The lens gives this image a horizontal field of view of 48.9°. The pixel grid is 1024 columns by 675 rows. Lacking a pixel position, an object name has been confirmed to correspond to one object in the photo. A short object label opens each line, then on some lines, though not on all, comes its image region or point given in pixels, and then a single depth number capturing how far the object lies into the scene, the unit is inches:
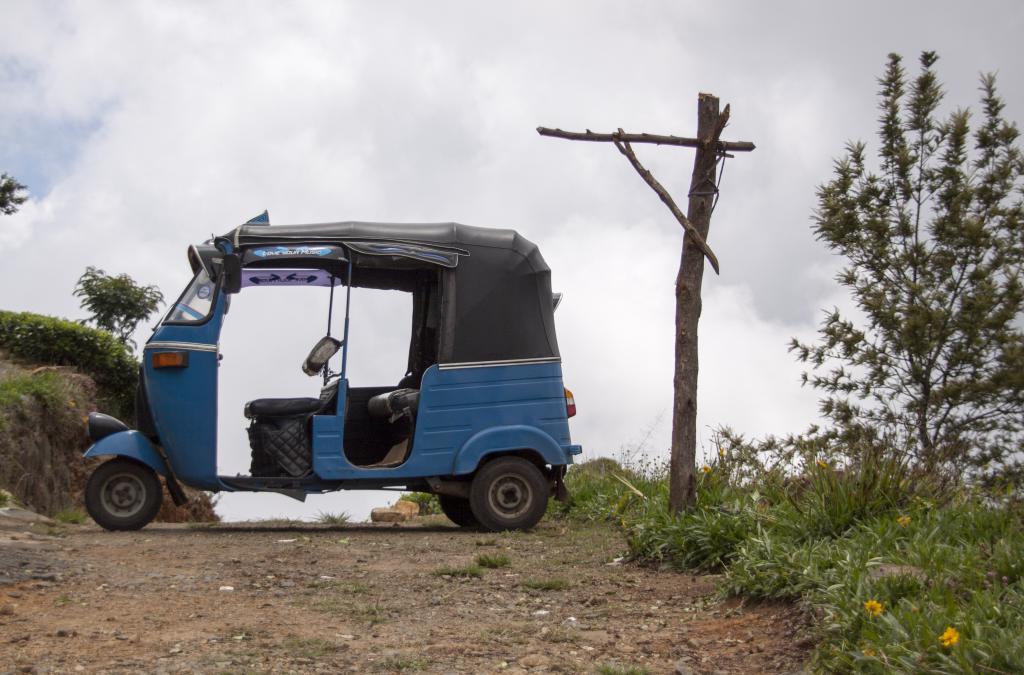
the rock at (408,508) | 523.4
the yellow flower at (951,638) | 162.7
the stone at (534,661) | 197.0
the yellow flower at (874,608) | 185.8
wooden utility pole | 335.0
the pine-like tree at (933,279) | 629.9
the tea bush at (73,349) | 586.2
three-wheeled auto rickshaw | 373.4
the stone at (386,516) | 496.1
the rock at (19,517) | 389.4
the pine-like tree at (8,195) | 754.8
